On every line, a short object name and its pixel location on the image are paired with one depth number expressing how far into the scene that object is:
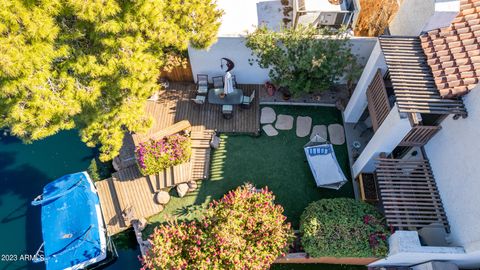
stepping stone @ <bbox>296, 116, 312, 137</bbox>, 21.12
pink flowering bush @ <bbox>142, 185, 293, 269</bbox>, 14.36
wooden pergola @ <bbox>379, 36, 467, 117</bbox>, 13.22
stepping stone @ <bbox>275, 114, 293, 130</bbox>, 21.36
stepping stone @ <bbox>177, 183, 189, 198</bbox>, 19.25
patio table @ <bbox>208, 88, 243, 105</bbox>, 21.47
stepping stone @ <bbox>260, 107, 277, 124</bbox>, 21.55
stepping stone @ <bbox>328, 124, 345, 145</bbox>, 20.73
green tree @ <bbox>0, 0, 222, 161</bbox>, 11.91
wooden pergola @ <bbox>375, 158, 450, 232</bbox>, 14.92
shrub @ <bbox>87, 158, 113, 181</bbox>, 20.48
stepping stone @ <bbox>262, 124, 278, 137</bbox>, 21.21
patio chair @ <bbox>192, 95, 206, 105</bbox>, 21.64
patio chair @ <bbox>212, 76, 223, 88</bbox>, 21.94
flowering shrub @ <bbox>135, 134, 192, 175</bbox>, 18.92
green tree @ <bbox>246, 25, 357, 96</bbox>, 18.06
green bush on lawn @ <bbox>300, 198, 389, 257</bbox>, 15.30
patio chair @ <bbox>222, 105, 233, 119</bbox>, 21.14
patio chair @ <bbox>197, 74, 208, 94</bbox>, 21.96
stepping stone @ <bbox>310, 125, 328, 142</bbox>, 20.92
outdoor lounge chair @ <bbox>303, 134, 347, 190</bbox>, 18.50
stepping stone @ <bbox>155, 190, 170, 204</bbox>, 18.98
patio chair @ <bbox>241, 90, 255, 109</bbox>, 21.45
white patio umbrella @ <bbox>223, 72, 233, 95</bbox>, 20.52
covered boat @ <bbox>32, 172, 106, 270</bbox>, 17.20
